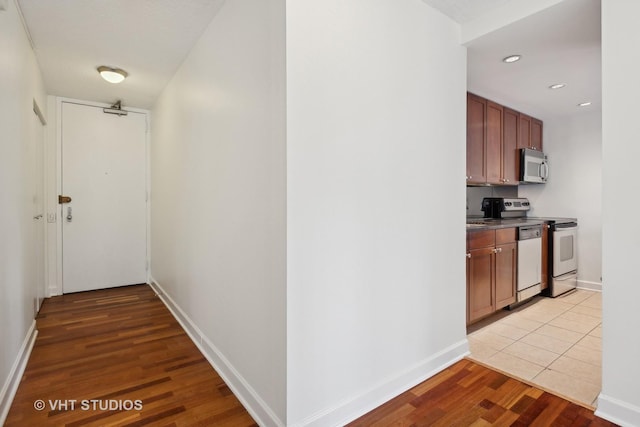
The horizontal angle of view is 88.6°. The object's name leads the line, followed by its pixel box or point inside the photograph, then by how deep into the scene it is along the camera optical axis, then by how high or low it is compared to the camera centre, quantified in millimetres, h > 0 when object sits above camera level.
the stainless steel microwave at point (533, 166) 3996 +566
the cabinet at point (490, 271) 2725 -534
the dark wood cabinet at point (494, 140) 3252 +784
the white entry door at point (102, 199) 3994 +170
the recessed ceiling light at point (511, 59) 2534 +1198
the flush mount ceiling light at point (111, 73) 3028 +1290
